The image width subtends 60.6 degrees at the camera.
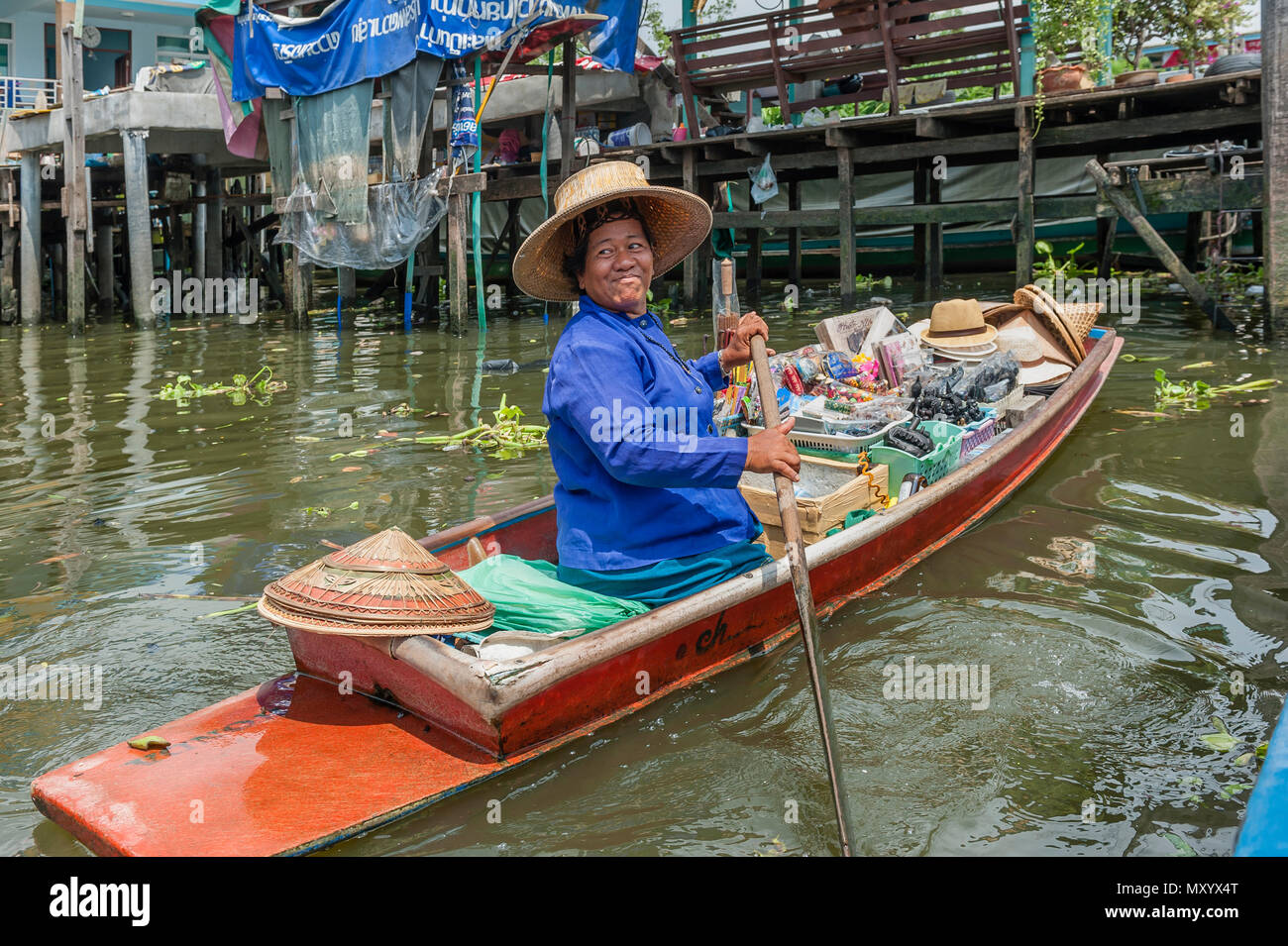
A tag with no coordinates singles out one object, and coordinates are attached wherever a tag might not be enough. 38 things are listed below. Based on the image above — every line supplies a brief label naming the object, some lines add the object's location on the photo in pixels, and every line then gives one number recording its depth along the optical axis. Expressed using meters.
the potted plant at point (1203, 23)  12.73
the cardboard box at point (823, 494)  4.61
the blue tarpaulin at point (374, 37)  12.16
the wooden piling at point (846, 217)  12.73
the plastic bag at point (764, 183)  13.40
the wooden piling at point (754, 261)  15.75
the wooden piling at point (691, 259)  13.98
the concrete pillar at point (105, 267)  18.39
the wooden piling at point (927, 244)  14.91
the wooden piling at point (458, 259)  12.54
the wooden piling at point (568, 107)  12.81
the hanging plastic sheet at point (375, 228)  12.77
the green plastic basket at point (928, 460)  4.98
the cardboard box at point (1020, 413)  6.08
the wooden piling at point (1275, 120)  8.86
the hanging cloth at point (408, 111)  12.56
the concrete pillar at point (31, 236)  16.00
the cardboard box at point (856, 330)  6.76
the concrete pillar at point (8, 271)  16.78
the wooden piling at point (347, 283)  15.37
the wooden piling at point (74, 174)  14.47
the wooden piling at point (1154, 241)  10.06
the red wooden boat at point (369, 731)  2.64
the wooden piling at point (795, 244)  16.38
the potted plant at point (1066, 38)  11.16
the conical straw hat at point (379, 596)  2.93
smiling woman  3.10
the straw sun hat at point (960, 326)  6.96
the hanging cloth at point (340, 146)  13.28
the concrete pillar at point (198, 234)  17.98
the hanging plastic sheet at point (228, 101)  14.12
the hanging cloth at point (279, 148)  14.13
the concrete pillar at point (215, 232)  18.14
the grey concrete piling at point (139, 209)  14.97
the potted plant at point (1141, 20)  13.12
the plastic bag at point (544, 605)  3.36
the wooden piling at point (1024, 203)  11.27
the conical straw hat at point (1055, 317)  7.01
